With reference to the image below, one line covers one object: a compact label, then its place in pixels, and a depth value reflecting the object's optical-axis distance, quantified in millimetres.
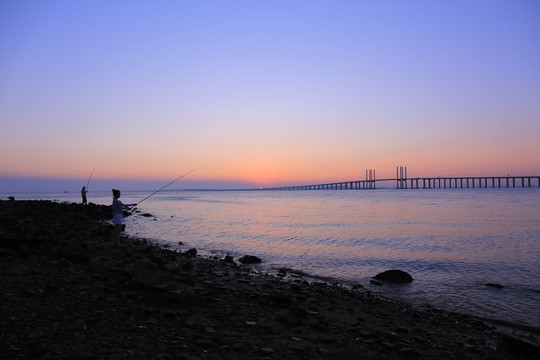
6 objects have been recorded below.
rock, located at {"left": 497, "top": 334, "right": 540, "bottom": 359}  5605
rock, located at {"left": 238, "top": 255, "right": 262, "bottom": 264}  13453
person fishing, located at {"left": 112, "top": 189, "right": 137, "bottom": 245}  13219
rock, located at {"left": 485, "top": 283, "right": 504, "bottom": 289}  10445
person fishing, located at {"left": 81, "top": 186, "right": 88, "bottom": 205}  35094
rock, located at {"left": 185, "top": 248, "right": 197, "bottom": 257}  13891
